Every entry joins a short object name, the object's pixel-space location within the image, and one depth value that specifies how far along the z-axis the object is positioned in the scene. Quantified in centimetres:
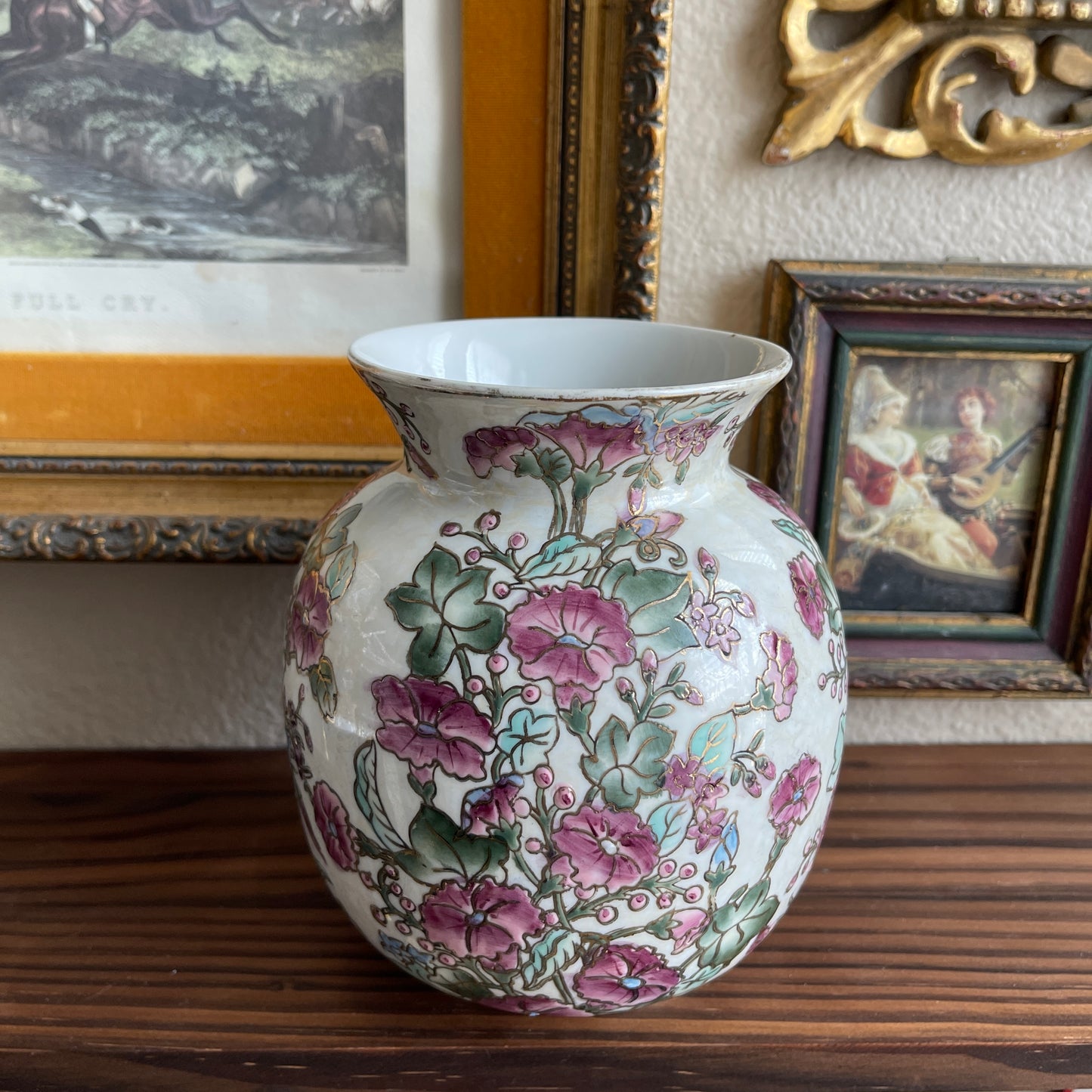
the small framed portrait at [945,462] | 57
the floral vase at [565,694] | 35
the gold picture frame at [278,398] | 53
